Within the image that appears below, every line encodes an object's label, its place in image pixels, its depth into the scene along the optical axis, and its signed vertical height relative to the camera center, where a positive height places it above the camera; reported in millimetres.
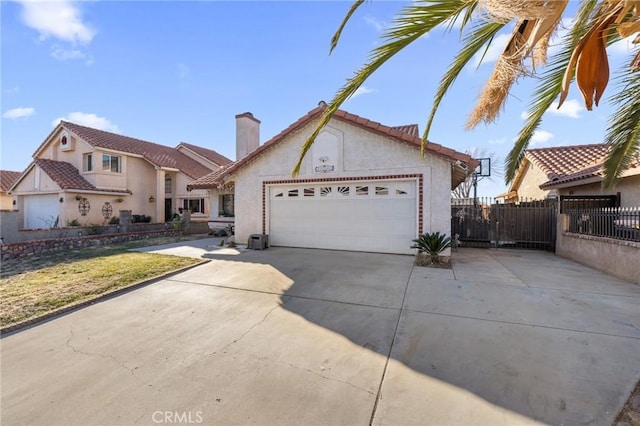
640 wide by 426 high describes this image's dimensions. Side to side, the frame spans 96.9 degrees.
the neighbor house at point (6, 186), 26328 +2244
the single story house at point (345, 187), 9883 +923
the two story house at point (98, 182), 19641 +2184
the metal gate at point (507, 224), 12422 -629
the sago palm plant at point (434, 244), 8930 -1062
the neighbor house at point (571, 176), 10609 +1644
